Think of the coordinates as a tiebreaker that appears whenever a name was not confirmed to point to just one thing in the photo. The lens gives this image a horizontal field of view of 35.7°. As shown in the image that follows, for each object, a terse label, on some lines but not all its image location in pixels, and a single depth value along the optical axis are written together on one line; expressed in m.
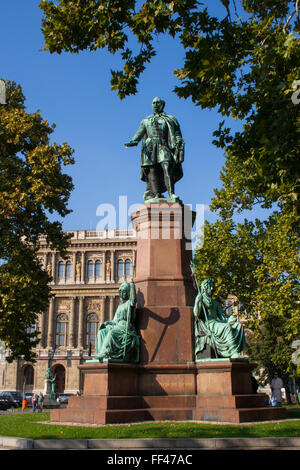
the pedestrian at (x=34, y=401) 26.93
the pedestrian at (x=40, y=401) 27.88
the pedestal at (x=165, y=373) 9.12
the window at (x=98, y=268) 65.00
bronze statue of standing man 12.02
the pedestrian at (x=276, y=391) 15.95
